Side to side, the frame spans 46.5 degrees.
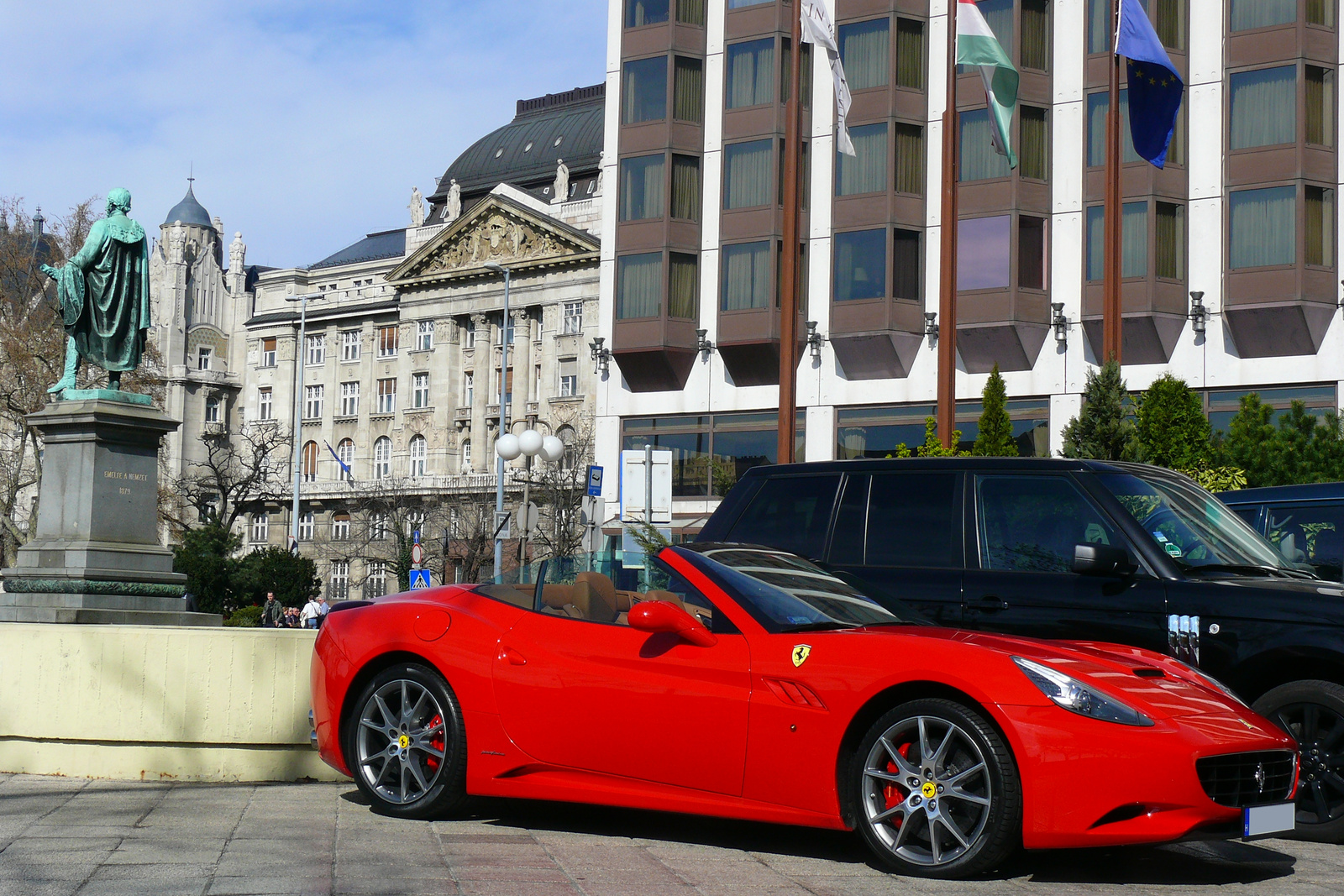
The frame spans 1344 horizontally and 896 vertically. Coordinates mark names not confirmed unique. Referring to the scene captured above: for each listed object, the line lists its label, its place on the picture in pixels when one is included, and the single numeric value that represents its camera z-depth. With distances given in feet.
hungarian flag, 72.74
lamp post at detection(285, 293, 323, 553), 215.16
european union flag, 78.14
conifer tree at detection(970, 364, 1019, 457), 74.23
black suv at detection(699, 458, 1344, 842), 24.79
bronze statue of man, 47.85
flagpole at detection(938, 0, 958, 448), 70.08
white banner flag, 72.23
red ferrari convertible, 19.80
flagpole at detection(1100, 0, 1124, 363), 74.84
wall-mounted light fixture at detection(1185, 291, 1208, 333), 120.06
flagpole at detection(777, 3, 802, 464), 68.49
